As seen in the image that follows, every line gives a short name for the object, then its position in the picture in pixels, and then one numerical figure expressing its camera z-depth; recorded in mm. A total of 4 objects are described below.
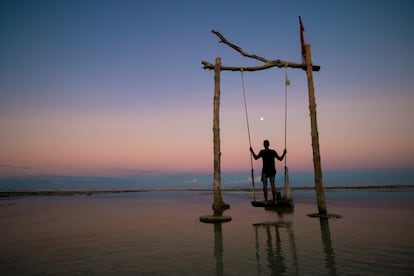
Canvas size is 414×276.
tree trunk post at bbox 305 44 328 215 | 10312
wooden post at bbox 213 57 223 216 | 10463
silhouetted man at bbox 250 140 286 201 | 11789
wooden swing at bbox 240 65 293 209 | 10750
